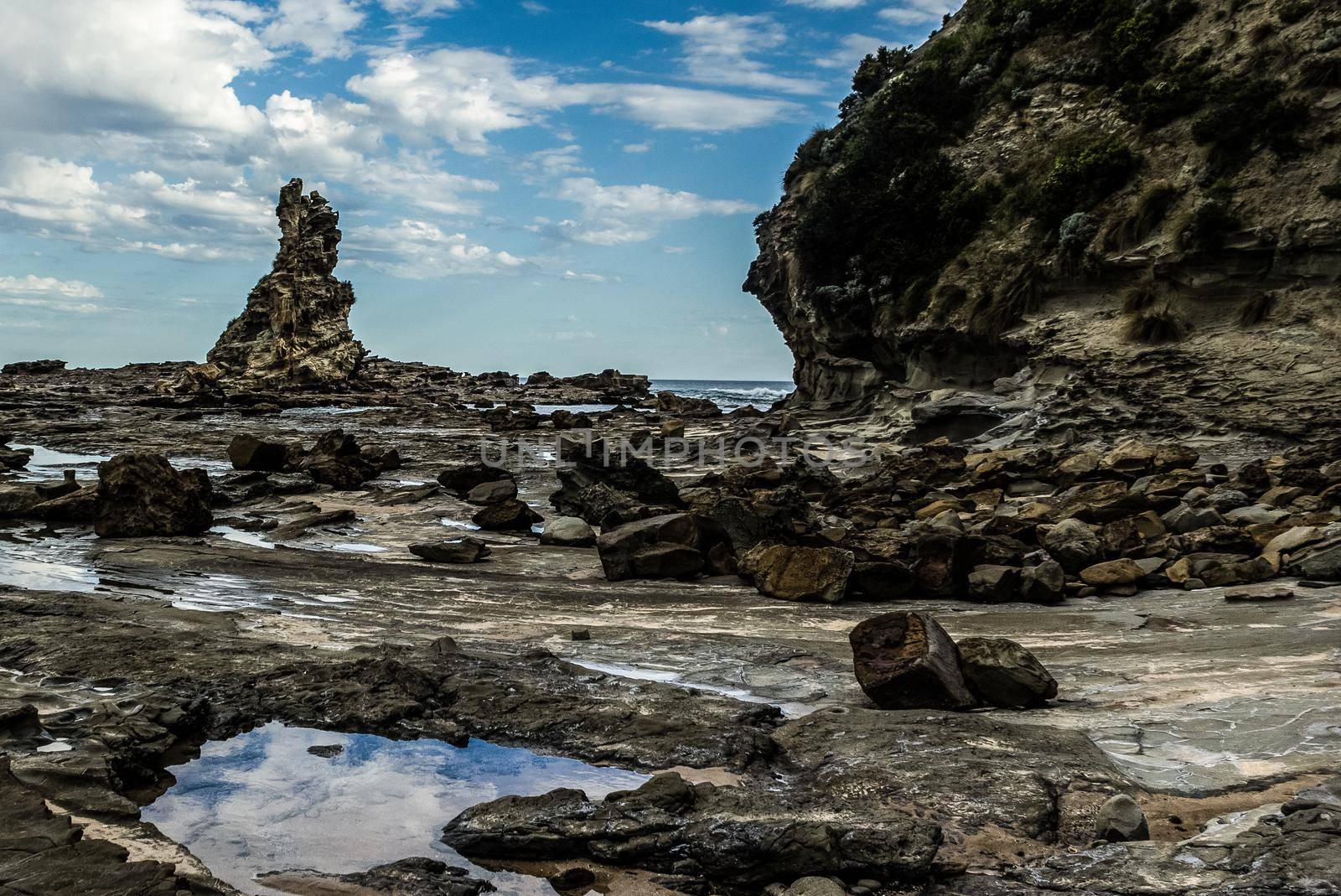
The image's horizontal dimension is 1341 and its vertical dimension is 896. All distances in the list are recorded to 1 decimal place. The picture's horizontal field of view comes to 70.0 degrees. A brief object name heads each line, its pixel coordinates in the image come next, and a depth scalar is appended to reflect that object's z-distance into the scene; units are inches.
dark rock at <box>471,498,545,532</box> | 576.1
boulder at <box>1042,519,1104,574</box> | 401.4
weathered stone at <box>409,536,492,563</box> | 478.6
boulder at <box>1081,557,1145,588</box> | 379.2
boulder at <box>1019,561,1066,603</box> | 368.8
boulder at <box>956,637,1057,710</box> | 235.1
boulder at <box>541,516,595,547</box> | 529.7
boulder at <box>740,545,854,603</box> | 388.5
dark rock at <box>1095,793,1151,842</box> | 163.2
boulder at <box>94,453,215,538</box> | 502.0
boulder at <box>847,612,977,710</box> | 231.1
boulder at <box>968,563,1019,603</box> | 374.9
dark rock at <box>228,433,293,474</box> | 785.6
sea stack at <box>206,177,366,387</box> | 2070.6
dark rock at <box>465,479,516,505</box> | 657.0
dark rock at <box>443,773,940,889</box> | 161.0
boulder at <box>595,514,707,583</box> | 436.1
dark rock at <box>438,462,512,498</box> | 697.0
